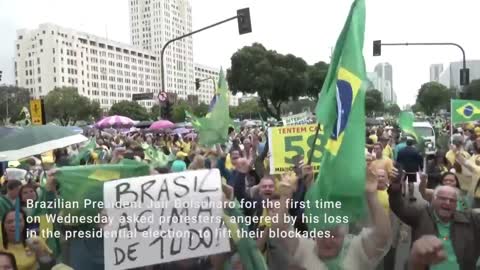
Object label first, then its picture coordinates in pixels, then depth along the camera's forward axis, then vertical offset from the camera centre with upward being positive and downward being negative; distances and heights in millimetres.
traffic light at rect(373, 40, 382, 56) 24491 +2501
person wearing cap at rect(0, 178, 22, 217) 4942 -696
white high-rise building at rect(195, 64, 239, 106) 190625 +12787
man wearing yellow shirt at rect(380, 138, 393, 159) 10217 -803
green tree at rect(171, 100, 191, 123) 77375 -150
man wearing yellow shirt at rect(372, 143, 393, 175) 5629 -669
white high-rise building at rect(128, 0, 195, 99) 170500 +24891
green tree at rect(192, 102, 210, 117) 87625 +645
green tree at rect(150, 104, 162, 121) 95438 +150
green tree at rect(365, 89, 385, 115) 81225 +438
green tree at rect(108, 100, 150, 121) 95188 +758
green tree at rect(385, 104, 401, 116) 118625 -1012
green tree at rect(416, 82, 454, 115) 79562 +801
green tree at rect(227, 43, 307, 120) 47812 +2931
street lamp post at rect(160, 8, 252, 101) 16406 +2543
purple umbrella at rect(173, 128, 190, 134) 27397 -862
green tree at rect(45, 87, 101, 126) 85250 +1516
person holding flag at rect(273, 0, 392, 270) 3670 -474
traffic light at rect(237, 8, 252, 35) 16406 +2514
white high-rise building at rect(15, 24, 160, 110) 145000 +14189
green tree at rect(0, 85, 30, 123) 80956 +3220
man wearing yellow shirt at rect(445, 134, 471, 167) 7941 -689
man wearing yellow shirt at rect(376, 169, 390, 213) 5170 -728
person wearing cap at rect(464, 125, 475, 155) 10672 -810
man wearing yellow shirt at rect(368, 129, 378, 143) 12998 -774
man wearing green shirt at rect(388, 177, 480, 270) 4359 -960
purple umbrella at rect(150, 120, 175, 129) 22688 -431
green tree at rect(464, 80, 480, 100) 65738 +1349
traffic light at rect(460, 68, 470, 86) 23342 +1029
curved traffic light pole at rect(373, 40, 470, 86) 23406 +2352
